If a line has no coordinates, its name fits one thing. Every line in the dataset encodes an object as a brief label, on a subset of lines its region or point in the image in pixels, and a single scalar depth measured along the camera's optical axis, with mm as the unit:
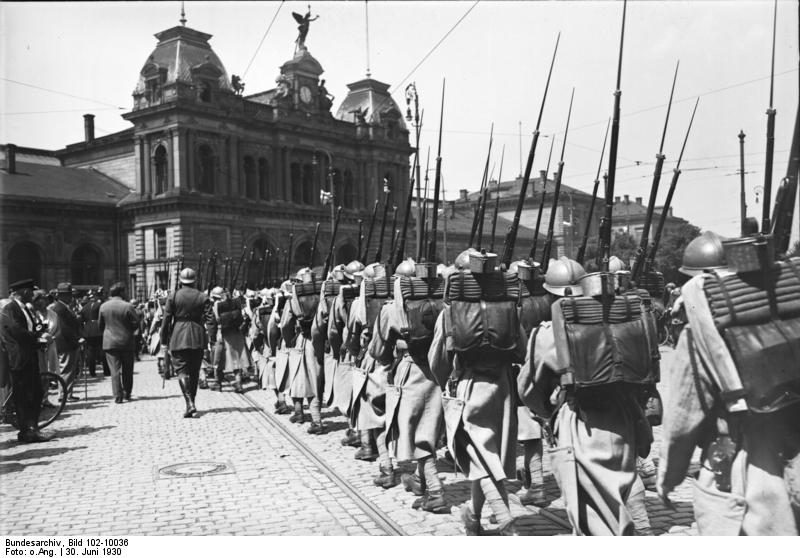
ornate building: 44812
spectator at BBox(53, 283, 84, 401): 13680
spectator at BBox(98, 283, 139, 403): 14023
